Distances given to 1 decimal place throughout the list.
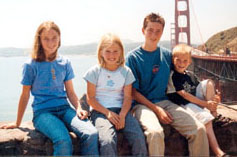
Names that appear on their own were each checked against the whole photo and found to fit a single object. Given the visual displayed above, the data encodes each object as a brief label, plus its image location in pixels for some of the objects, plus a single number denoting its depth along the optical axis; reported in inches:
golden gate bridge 682.2
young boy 89.2
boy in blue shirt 81.7
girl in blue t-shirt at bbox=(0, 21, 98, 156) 75.1
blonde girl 76.5
